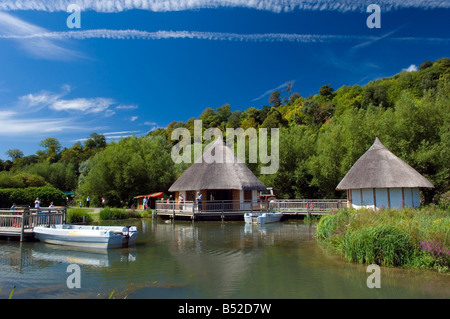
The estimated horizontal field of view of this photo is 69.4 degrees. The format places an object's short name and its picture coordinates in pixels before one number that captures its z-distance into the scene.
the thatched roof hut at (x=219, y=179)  28.30
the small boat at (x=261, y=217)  24.23
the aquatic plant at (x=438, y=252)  9.45
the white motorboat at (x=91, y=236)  14.21
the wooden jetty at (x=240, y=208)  26.21
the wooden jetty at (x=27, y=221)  16.38
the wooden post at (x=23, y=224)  16.19
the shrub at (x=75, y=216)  22.47
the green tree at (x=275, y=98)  98.25
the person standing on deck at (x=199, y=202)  26.98
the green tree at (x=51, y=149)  81.79
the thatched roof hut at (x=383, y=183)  21.66
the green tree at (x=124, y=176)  39.19
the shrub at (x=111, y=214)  27.17
